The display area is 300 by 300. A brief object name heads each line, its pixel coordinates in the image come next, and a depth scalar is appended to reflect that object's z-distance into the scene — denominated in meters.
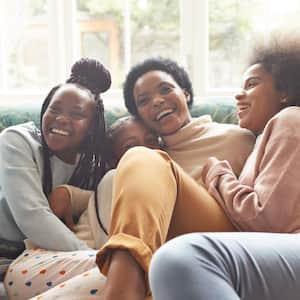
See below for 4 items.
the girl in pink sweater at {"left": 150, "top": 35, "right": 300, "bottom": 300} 1.36
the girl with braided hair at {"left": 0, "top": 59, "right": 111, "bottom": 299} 1.83
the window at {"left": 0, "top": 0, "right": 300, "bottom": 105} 2.74
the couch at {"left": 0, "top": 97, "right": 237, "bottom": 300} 2.18
